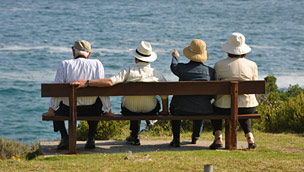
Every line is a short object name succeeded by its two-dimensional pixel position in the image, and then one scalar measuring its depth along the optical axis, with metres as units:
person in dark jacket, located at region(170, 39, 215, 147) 12.18
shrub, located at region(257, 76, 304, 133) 16.27
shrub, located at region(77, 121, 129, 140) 15.29
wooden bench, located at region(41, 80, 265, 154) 11.51
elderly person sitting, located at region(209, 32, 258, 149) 12.16
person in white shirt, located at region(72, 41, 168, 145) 12.11
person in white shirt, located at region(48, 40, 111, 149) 11.95
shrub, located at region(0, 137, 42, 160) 13.81
